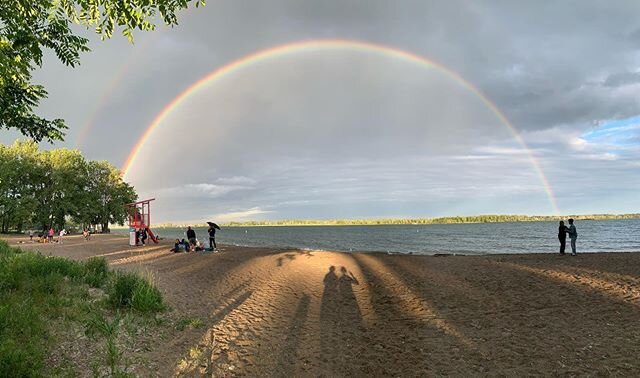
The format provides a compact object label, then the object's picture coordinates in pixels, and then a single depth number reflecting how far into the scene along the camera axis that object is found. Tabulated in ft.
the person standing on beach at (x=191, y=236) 99.01
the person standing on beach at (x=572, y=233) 74.32
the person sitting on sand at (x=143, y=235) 132.46
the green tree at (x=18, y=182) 211.82
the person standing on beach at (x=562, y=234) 78.52
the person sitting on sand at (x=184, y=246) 101.35
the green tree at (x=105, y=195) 274.01
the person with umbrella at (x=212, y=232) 94.48
